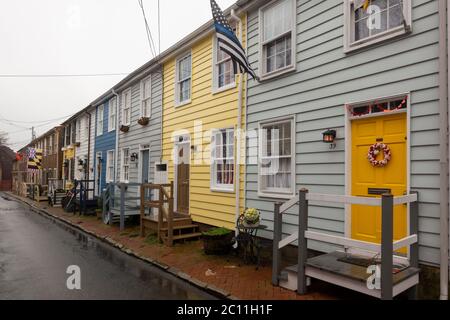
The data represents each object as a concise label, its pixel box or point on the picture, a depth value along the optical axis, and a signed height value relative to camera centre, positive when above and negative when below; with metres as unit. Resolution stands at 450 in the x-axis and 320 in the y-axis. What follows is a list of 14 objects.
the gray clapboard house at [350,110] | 4.52 +0.98
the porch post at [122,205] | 10.75 -1.32
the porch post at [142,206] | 9.51 -1.17
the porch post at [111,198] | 11.62 -1.16
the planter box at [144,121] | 12.46 +1.69
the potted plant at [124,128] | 14.05 +1.58
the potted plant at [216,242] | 7.19 -1.65
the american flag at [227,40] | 6.57 +2.52
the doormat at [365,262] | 4.43 -1.37
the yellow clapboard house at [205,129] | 8.11 +1.05
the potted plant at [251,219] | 6.63 -1.05
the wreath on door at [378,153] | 5.09 +0.23
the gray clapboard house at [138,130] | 11.94 +1.43
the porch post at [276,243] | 5.31 -1.23
